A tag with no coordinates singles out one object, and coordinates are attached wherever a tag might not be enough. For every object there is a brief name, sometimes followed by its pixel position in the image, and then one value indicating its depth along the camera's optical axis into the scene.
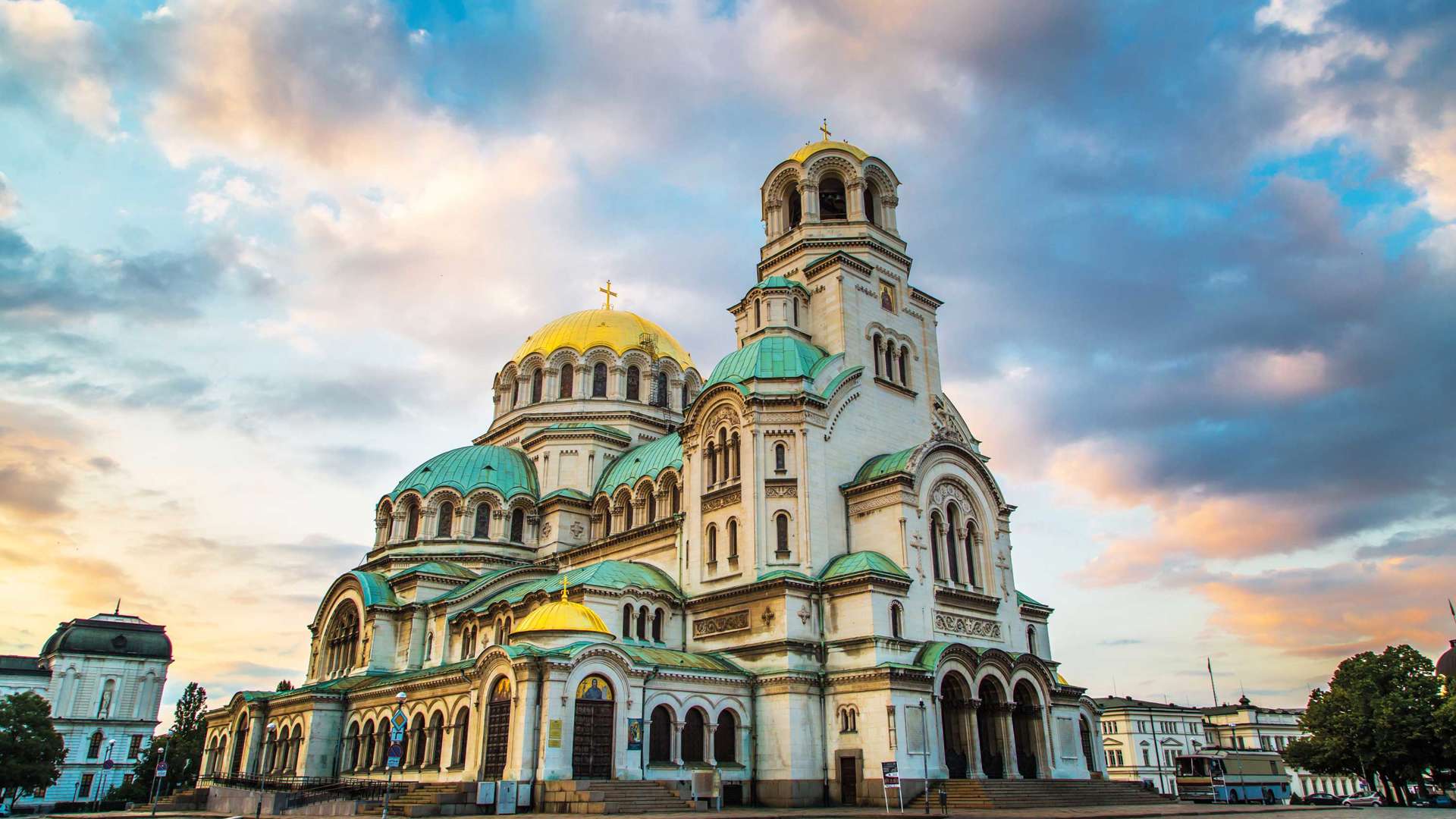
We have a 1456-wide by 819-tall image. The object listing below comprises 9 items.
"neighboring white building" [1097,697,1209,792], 77.44
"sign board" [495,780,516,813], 28.27
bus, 43.19
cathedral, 31.80
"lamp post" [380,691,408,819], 25.48
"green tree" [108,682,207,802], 62.58
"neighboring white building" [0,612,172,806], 64.88
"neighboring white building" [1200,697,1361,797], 86.50
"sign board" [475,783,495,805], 28.31
